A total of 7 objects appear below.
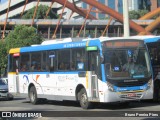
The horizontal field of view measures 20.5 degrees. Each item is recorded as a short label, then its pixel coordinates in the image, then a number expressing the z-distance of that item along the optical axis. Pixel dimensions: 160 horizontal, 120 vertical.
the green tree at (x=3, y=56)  61.28
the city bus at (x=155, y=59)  20.41
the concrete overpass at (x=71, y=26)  100.25
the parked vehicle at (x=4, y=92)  28.08
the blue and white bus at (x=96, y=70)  17.50
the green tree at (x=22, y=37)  60.25
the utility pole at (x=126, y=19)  26.31
